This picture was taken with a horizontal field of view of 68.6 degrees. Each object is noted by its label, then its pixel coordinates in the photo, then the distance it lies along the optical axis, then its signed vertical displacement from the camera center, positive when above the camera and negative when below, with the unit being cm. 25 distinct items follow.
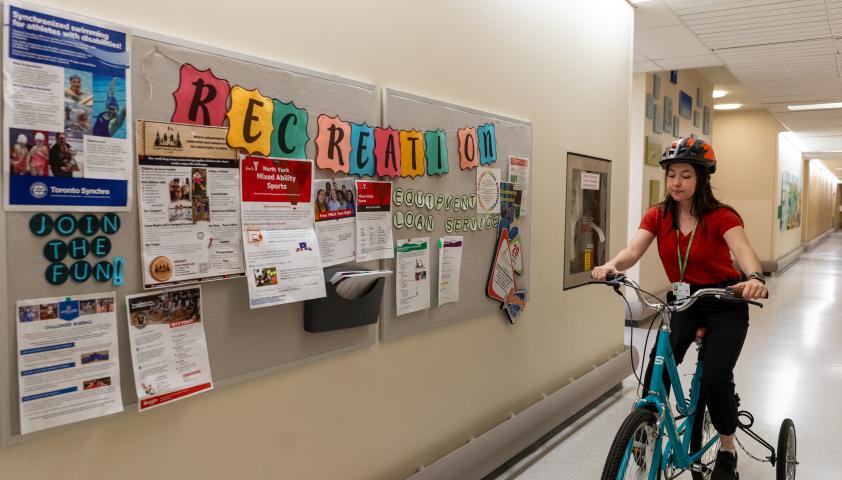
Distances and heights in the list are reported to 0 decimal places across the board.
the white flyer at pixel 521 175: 319 +16
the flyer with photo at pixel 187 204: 160 +0
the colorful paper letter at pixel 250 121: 179 +25
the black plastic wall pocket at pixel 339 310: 206 -36
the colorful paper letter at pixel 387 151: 232 +20
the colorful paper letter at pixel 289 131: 192 +23
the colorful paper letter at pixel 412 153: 245 +21
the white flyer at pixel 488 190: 294 +7
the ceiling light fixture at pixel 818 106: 911 +149
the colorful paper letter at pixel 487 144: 291 +29
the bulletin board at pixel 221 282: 137 -17
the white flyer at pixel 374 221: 225 -6
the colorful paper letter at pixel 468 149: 278 +26
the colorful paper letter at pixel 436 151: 258 +23
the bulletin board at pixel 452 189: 245 +7
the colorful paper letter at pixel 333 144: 207 +21
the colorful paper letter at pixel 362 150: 221 +20
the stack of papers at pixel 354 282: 211 -27
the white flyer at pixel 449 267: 273 -28
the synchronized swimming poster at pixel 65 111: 134 +22
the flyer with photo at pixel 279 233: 184 -9
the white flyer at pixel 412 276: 249 -29
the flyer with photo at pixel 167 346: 159 -38
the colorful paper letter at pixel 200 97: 166 +30
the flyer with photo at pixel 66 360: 139 -36
